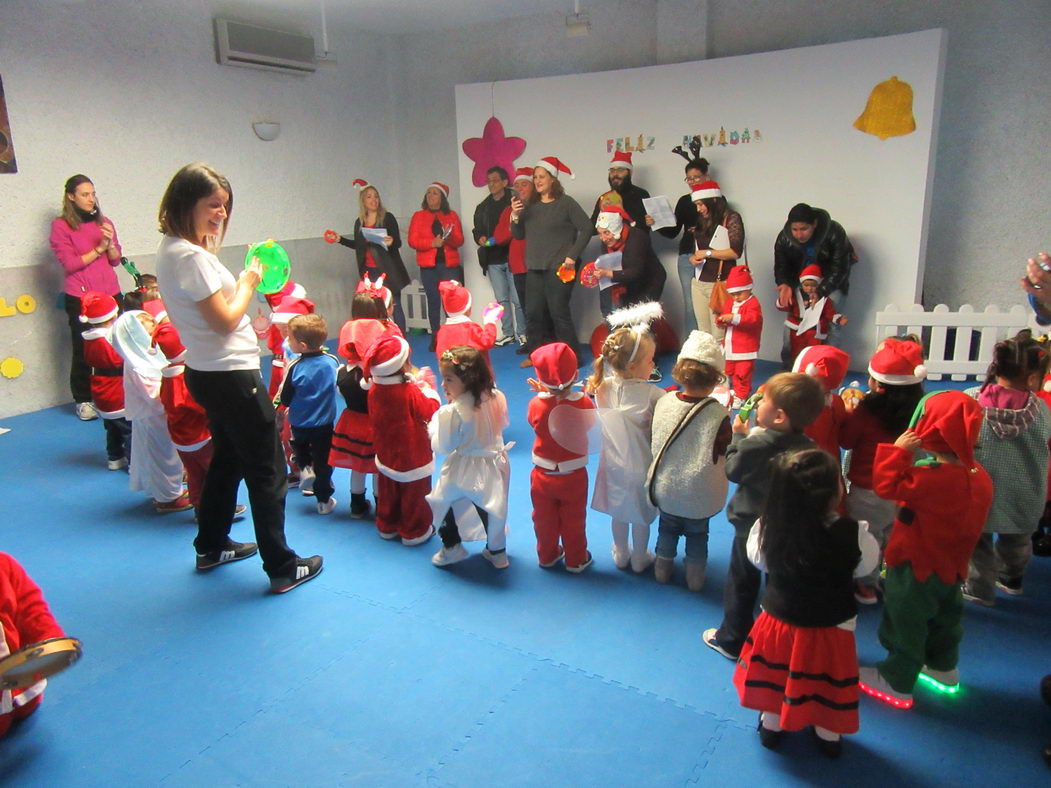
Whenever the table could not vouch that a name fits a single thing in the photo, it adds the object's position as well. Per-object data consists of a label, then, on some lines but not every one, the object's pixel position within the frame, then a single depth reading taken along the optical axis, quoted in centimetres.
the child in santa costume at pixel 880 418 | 269
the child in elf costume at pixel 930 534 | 215
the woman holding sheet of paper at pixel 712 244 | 596
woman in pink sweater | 571
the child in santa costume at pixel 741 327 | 514
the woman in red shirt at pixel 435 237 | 758
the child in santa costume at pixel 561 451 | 300
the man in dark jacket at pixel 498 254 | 740
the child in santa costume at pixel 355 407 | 370
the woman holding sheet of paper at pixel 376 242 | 733
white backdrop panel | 559
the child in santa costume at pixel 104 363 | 441
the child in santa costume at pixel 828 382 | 273
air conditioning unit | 691
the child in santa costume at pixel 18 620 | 230
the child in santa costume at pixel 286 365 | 416
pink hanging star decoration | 758
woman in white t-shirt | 264
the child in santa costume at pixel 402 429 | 335
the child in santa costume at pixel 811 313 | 566
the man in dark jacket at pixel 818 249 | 569
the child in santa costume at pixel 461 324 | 421
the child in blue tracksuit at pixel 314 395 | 376
